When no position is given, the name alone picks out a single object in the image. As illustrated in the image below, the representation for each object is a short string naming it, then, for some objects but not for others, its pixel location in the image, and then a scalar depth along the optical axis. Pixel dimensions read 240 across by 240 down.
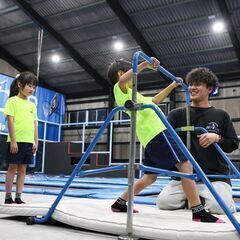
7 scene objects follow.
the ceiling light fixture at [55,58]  10.50
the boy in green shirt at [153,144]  1.60
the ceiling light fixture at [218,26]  7.75
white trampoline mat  1.32
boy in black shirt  2.00
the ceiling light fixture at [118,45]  9.29
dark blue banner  9.82
